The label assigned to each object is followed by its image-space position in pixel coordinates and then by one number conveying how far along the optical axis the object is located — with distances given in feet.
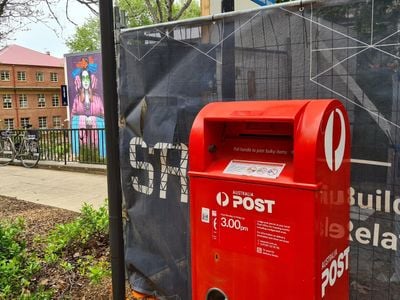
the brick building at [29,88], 168.66
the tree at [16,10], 24.23
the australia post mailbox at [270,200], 5.55
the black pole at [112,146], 8.08
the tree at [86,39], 137.18
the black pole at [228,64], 8.24
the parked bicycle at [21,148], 37.45
